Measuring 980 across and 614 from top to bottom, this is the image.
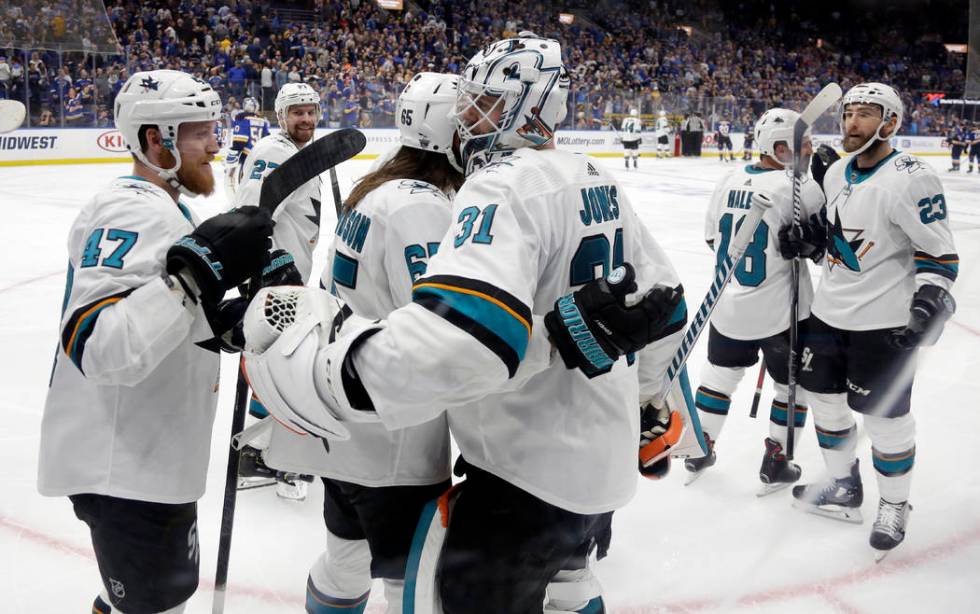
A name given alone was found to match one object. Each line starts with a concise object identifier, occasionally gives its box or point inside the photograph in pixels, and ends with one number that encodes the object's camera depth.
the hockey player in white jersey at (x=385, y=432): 1.76
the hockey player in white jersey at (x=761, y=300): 3.48
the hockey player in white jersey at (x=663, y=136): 19.59
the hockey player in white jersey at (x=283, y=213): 3.44
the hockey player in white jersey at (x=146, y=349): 1.53
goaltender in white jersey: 1.12
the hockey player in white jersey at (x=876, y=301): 3.01
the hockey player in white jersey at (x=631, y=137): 16.94
